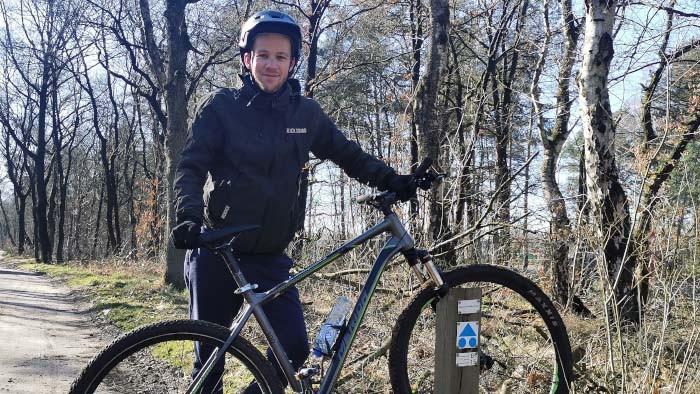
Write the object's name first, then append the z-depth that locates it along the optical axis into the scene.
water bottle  2.51
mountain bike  2.20
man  2.40
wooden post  2.46
